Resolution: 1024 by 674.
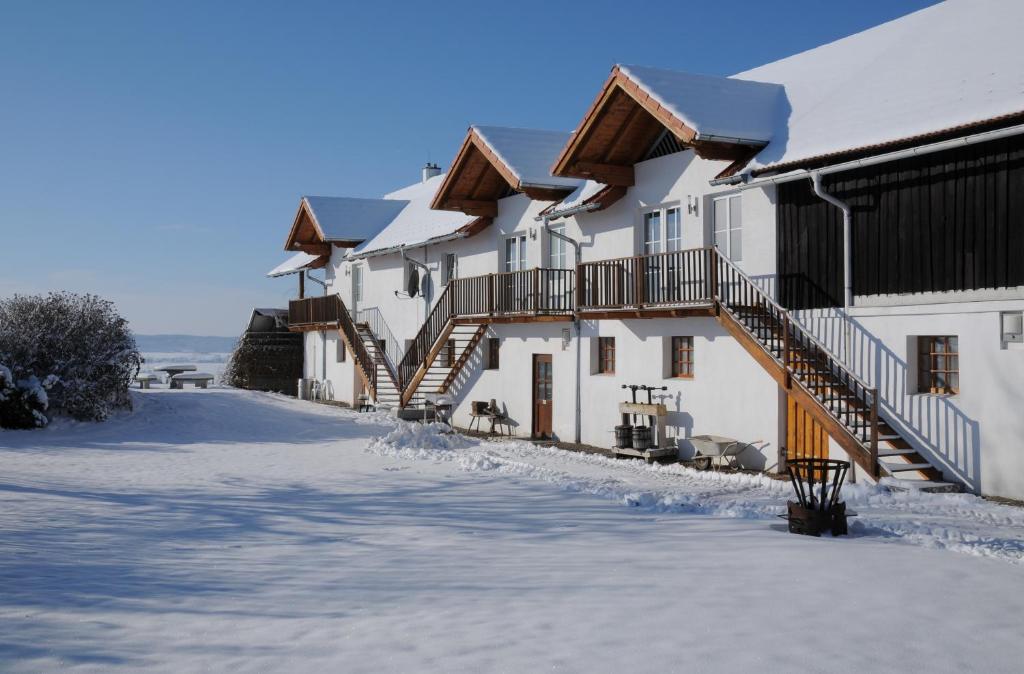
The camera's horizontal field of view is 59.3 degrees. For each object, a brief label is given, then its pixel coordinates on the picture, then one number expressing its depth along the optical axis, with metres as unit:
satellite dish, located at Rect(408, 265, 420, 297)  28.69
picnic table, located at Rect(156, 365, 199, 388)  40.22
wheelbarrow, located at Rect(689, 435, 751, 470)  15.95
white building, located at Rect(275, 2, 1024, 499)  12.69
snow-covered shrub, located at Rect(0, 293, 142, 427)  21.19
